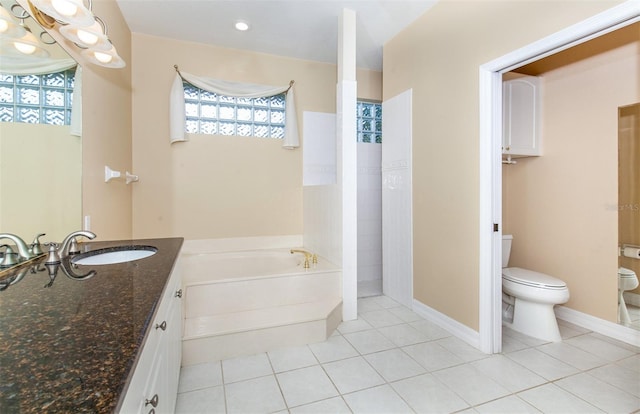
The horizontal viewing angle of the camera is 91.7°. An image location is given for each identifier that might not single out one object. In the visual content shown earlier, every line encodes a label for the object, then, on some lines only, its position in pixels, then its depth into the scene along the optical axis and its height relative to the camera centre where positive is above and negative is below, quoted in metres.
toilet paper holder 2.27 -0.34
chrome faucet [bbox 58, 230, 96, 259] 1.39 -0.18
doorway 2.09 -0.01
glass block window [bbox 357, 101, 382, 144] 3.94 +1.07
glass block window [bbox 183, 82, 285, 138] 3.37 +1.04
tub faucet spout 2.82 -0.50
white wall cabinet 2.77 +0.81
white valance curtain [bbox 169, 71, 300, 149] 3.18 +1.22
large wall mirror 1.20 +0.24
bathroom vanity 0.46 -0.27
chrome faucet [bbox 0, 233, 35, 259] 1.19 -0.15
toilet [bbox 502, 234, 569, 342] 2.31 -0.72
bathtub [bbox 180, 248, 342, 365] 2.05 -0.81
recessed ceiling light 2.84 +1.69
